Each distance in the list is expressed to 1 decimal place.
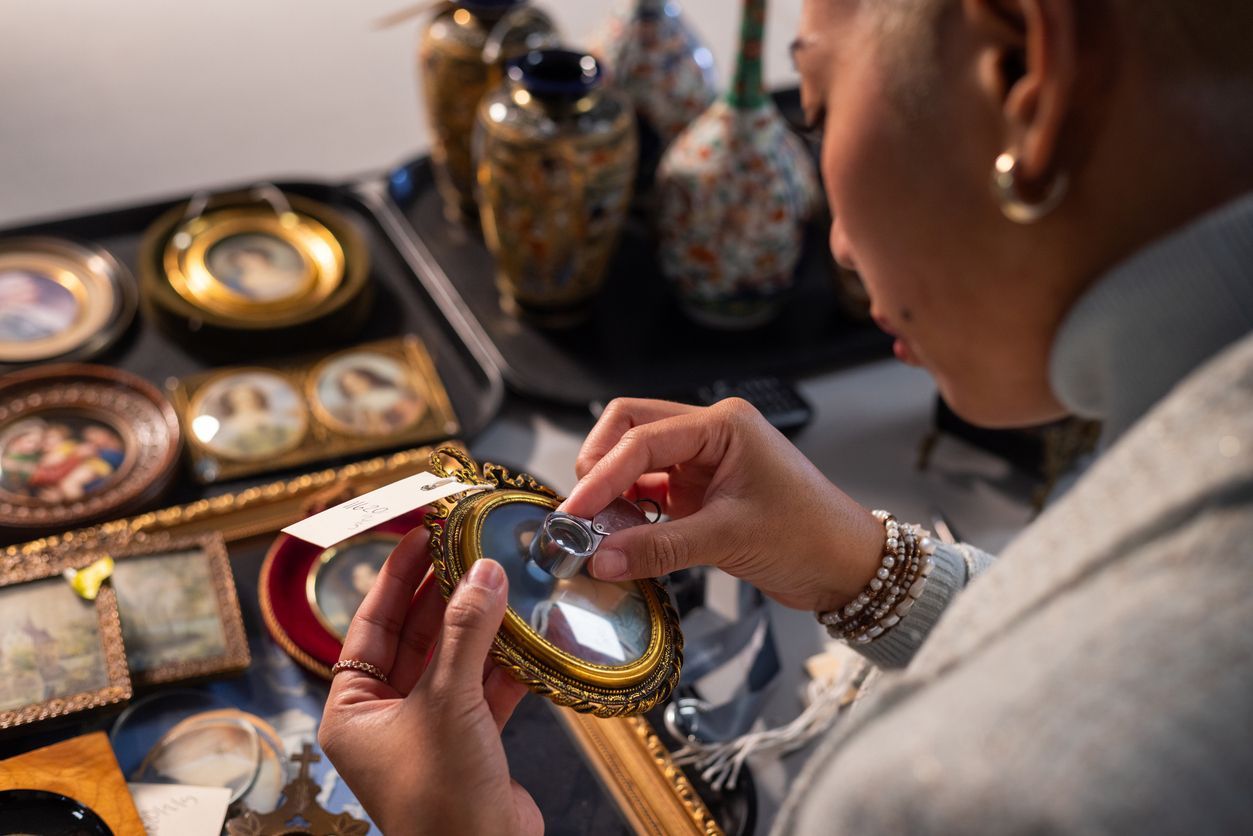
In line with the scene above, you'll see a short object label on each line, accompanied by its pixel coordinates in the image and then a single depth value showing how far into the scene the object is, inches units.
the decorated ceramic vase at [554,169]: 55.1
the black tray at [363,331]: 56.6
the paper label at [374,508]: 30.0
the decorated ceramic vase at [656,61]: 65.5
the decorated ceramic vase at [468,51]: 61.5
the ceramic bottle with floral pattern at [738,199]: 57.6
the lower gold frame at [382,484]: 38.7
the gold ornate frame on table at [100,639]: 37.2
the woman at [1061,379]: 19.5
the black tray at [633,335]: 59.4
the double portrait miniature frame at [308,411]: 52.3
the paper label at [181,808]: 35.9
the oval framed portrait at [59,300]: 55.4
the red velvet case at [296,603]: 41.8
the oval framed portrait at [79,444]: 47.7
